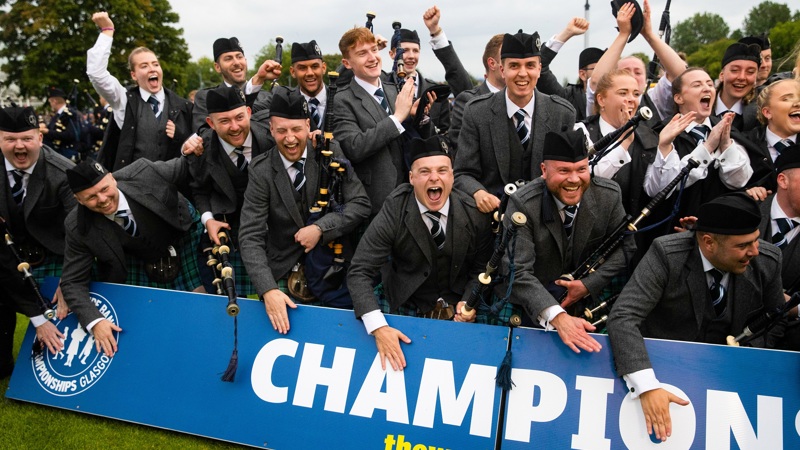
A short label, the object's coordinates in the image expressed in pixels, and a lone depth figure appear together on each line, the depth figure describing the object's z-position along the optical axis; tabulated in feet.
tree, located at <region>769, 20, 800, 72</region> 140.19
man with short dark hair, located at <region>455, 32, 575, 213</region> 14.02
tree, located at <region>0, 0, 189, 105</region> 98.94
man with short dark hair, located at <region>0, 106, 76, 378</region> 15.51
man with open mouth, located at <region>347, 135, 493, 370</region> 13.21
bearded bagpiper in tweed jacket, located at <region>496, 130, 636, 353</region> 11.85
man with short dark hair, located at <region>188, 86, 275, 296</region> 15.75
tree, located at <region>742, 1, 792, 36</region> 213.66
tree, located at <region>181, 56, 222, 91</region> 250.14
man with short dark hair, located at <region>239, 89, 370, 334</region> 14.64
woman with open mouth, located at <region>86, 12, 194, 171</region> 19.06
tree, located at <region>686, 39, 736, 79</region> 147.53
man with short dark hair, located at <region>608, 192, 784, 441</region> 10.45
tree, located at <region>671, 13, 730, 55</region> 271.90
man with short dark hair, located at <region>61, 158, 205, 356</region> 14.71
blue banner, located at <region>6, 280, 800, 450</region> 10.57
